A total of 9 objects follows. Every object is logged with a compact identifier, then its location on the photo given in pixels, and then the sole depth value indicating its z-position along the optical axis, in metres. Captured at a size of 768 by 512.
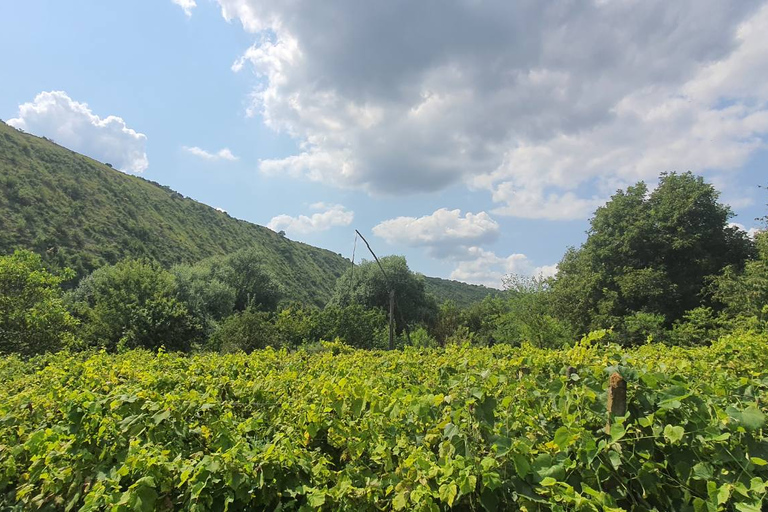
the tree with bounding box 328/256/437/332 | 39.66
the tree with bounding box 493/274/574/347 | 18.77
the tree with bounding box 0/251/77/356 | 12.64
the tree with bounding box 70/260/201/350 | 17.11
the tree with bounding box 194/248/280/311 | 40.00
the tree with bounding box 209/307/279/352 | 16.64
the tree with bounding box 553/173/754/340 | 21.27
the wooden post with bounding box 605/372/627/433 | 1.58
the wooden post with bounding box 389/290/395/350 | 13.48
